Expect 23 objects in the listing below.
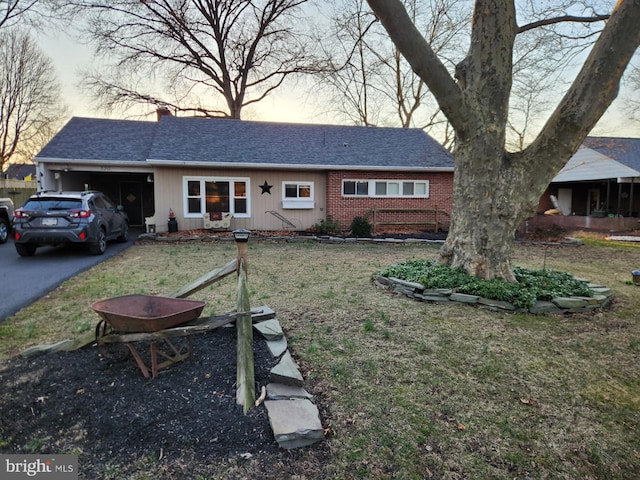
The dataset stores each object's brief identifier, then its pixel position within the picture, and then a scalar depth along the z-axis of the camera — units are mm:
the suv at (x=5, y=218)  11227
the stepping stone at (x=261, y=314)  4266
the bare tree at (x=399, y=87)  21672
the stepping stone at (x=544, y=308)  5211
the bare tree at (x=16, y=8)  16531
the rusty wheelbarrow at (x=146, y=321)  2779
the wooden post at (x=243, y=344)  2684
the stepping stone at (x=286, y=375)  2945
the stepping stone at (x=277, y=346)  3467
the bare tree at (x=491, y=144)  5523
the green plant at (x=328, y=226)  14555
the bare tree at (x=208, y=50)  22062
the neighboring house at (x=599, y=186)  18275
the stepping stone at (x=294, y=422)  2326
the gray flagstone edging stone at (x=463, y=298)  5461
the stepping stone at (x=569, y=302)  5254
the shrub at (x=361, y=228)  14180
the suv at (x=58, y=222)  8602
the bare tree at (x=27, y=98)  27953
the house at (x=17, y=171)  30962
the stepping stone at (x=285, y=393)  2763
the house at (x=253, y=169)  13883
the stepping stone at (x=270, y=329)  3836
